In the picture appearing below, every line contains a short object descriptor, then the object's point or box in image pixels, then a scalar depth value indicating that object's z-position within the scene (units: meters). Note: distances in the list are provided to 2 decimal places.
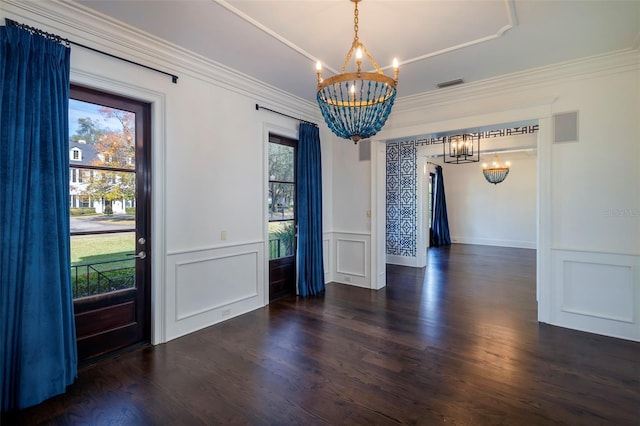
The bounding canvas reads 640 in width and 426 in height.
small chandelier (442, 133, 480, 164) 6.56
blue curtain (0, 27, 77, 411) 2.14
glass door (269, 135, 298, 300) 4.56
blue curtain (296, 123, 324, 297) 4.76
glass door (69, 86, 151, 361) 2.71
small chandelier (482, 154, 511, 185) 8.59
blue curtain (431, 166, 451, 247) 10.30
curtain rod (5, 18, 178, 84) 2.22
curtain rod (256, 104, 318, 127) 4.16
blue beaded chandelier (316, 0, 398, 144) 2.08
